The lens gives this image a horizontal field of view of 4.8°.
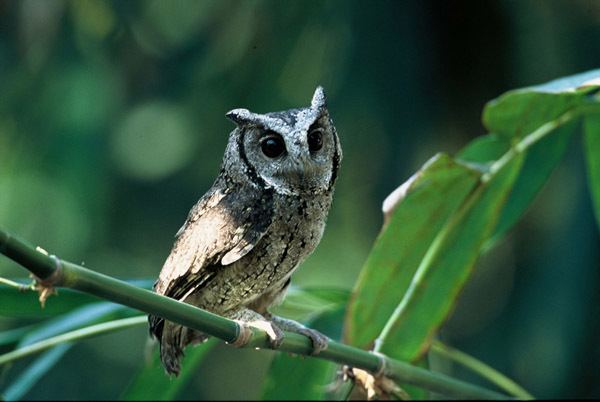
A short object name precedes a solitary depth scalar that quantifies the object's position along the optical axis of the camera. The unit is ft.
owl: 13.97
